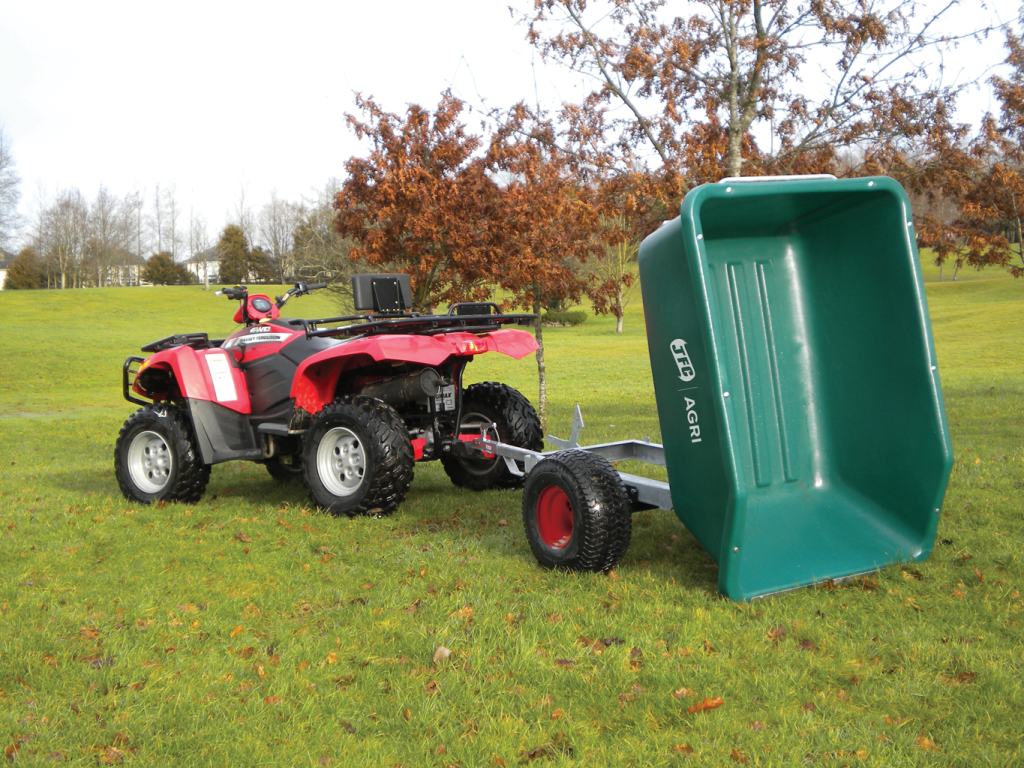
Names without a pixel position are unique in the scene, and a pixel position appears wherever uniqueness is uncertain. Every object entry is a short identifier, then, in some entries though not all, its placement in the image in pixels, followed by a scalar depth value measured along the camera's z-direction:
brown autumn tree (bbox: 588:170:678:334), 9.14
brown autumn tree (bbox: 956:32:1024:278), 8.84
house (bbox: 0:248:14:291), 76.57
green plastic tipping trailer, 4.20
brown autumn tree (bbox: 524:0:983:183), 9.08
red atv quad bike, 6.12
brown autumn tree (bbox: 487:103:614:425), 10.05
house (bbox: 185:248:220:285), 75.69
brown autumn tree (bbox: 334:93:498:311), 9.99
